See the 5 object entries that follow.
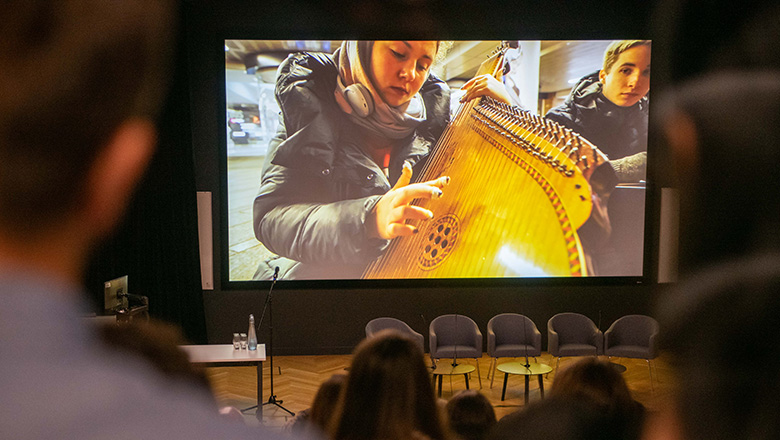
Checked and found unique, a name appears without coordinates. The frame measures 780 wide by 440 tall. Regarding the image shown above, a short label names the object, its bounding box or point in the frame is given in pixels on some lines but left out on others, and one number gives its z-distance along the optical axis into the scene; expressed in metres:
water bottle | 5.46
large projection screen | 7.28
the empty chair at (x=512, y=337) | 6.60
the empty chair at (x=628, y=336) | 6.60
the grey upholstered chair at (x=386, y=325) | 6.45
